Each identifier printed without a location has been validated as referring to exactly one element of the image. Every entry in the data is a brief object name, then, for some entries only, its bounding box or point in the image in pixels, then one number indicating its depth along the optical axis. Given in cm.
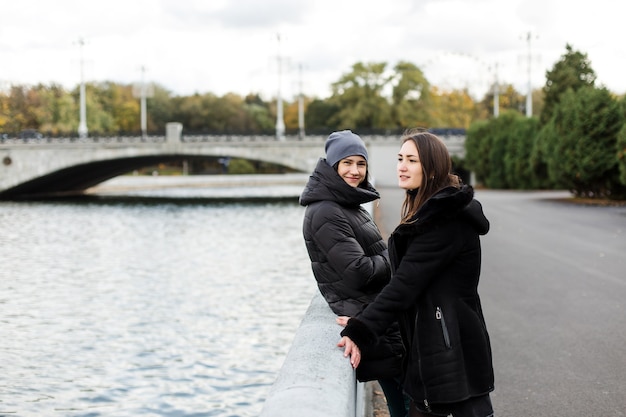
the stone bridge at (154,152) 5262
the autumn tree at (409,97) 7581
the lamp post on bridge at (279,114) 5442
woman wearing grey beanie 400
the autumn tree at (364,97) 7731
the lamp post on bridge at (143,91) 6378
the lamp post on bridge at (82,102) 5472
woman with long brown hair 322
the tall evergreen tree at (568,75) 3694
